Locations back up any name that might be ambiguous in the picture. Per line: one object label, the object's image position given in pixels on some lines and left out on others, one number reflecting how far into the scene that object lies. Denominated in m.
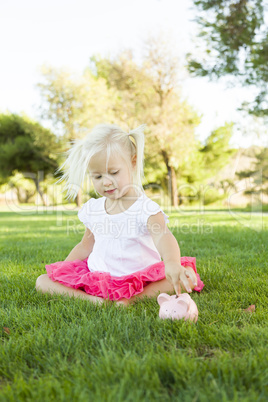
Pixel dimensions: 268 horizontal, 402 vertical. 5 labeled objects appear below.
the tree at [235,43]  8.34
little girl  2.41
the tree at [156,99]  18.67
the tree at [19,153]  27.02
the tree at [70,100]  19.69
